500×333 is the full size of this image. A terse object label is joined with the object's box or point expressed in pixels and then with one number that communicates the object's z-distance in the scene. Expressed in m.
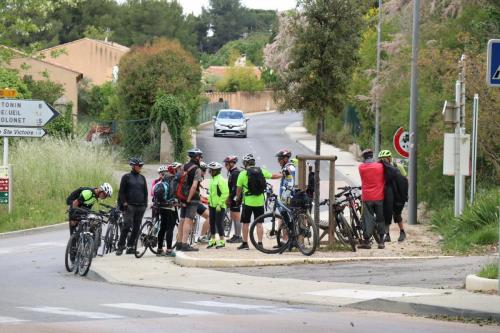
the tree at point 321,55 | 35.03
